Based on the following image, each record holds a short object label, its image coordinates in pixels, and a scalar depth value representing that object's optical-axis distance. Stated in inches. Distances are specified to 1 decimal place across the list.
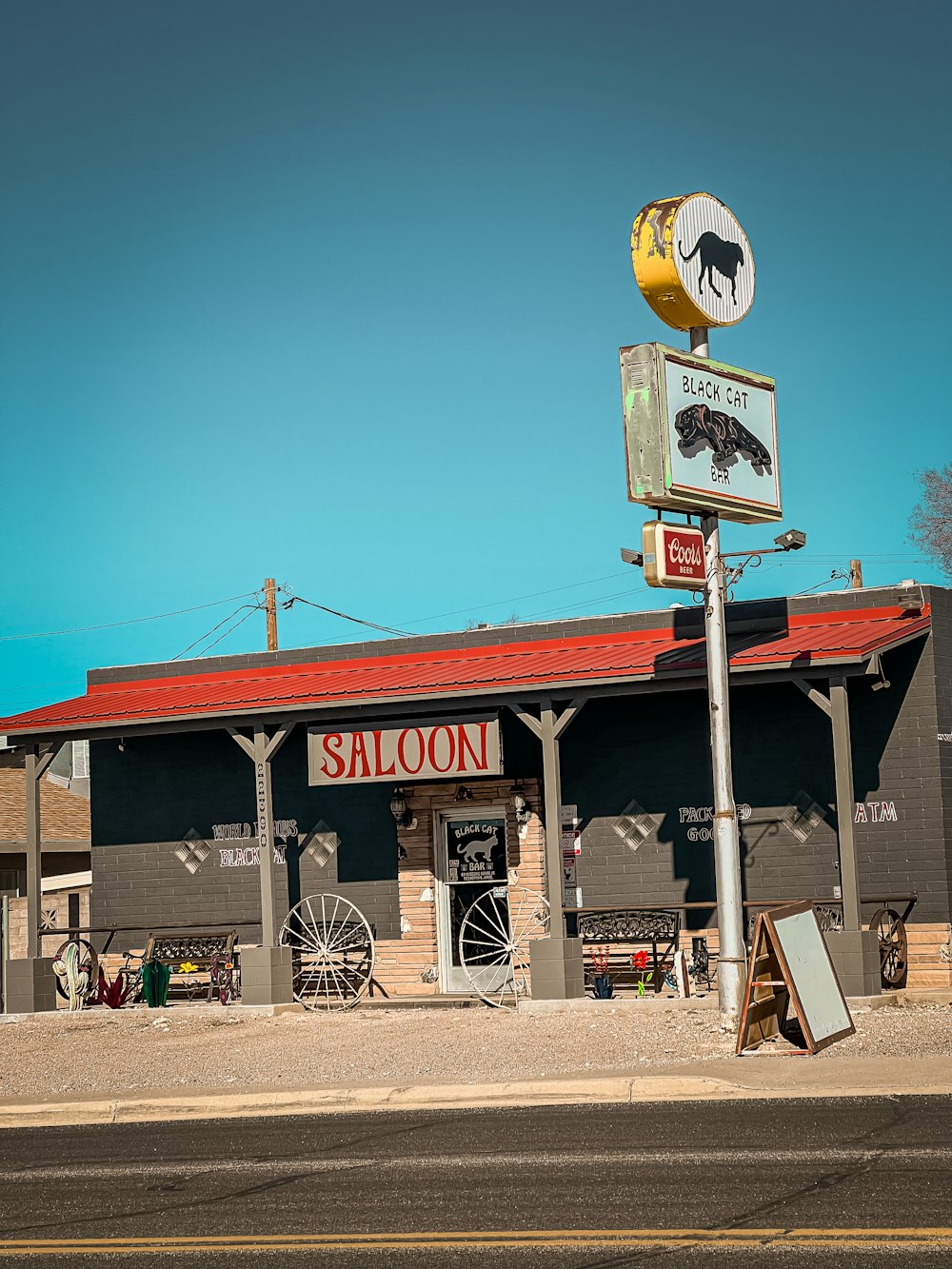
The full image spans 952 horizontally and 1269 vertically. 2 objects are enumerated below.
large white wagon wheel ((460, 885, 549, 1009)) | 796.0
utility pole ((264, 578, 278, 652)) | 1683.1
